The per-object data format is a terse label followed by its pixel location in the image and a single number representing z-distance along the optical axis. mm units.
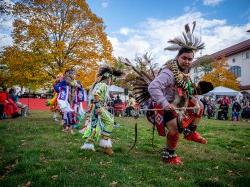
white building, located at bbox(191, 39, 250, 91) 30685
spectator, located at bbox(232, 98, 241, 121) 14736
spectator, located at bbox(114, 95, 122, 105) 16847
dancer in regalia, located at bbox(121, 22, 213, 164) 3562
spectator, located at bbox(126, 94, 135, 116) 16379
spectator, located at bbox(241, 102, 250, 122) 15264
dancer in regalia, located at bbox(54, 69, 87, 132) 6836
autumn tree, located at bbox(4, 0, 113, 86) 13173
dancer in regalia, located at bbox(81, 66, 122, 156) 4395
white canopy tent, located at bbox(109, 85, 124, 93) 18811
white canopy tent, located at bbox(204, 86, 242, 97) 19109
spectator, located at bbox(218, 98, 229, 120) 15215
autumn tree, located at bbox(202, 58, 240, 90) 28242
